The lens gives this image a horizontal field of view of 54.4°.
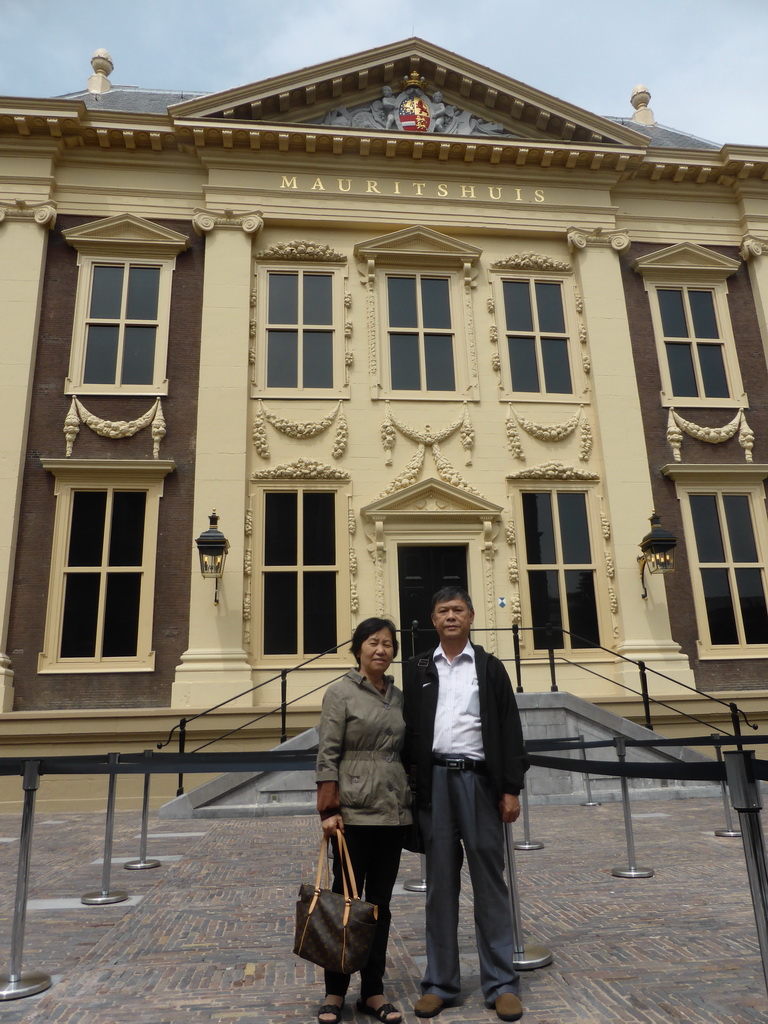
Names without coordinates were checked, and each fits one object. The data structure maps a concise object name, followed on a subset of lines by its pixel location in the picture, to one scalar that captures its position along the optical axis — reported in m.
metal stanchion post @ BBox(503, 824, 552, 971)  3.96
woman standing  3.42
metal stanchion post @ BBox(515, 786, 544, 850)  7.13
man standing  3.51
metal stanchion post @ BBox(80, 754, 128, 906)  5.49
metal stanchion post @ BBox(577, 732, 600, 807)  10.09
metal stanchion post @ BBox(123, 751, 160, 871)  6.70
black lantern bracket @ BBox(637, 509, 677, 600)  12.65
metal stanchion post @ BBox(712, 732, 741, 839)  7.57
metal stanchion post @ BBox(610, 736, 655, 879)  5.95
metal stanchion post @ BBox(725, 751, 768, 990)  3.08
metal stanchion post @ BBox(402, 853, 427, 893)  5.76
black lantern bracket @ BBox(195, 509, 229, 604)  11.88
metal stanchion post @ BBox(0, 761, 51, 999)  3.75
